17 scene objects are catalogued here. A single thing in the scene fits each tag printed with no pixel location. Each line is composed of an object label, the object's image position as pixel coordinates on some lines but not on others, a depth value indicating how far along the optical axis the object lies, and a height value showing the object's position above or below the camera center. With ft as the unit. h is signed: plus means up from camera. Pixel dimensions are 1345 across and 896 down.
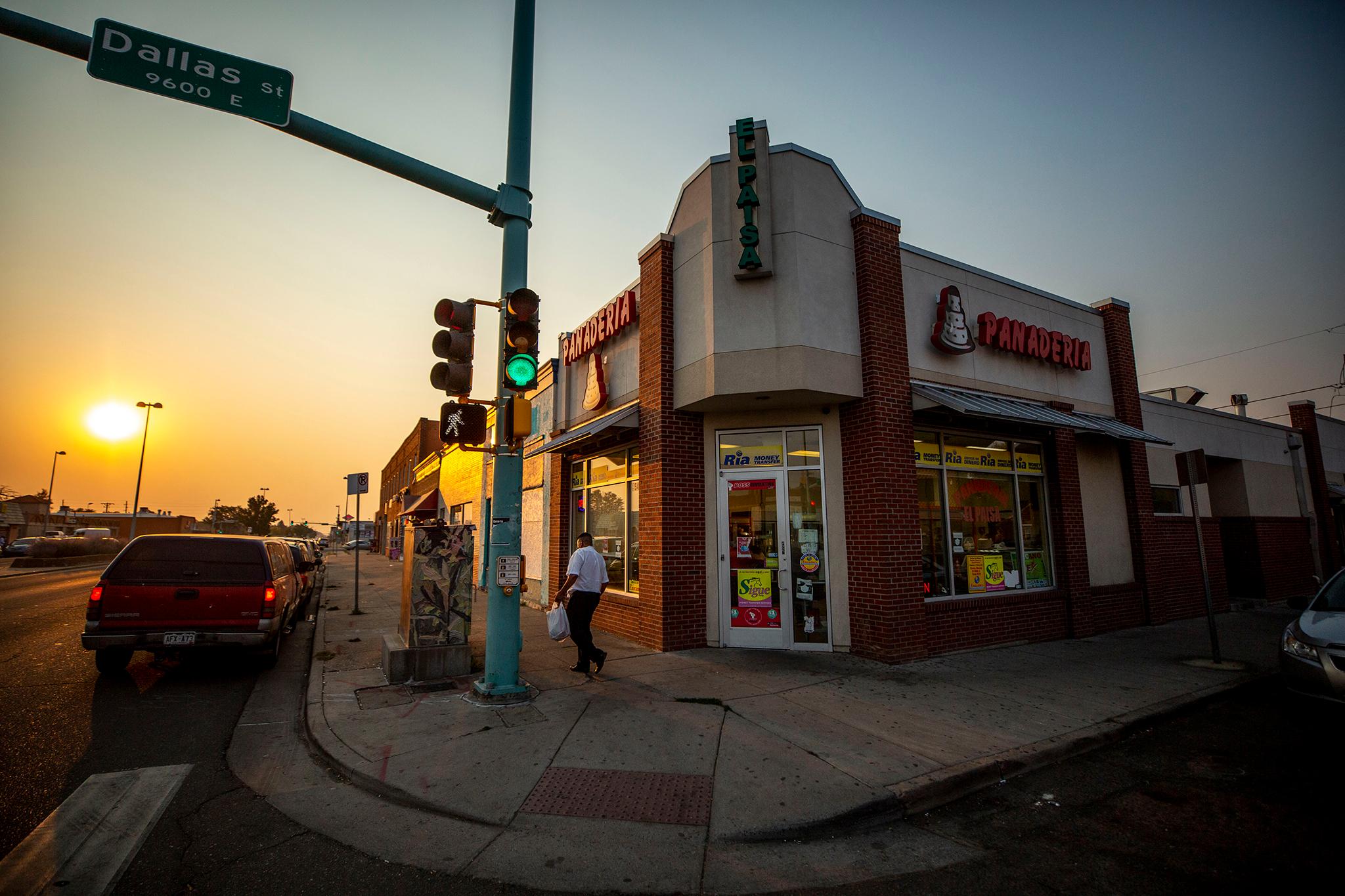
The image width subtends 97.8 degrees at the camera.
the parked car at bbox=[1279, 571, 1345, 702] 17.54 -3.93
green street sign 15.44 +12.59
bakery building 27.78 +4.60
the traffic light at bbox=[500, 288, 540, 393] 20.54 +6.61
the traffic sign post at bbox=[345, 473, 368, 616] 47.57 +4.00
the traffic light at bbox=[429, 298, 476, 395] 20.43 +6.41
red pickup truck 23.03 -2.62
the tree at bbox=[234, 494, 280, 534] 280.31 +8.78
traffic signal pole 20.65 +2.48
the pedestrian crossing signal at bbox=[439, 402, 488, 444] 20.27 +3.70
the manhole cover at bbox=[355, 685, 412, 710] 20.66 -5.94
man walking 24.59 -2.66
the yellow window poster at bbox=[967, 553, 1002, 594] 31.45 -2.47
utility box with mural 23.52 -3.18
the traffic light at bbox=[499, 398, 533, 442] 20.33 +3.86
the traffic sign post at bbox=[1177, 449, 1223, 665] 27.66 +2.56
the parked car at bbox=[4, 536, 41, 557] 115.13 -2.32
